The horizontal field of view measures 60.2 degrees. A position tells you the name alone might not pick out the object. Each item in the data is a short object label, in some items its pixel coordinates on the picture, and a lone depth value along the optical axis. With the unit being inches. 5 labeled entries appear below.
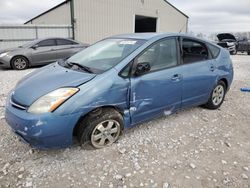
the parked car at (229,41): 604.1
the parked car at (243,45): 649.3
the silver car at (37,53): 309.3
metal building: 493.0
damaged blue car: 91.0
